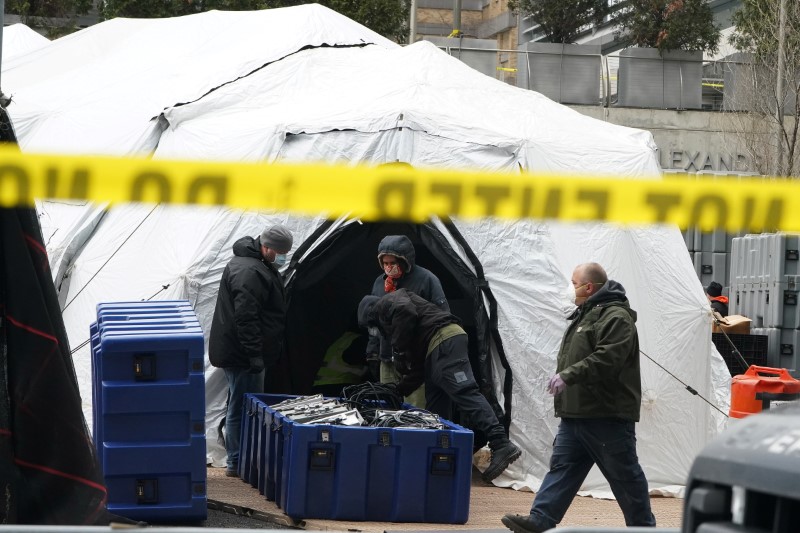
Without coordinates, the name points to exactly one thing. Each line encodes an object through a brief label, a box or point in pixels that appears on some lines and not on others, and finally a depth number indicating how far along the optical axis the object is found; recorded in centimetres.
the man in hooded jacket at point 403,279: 1986
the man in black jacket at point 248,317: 1895
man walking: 1492
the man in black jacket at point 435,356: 1864
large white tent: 2127
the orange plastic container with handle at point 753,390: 1980
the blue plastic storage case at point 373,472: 1647
